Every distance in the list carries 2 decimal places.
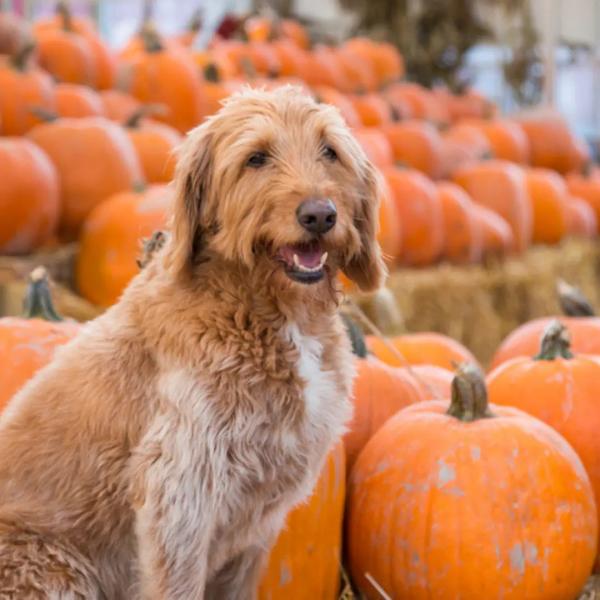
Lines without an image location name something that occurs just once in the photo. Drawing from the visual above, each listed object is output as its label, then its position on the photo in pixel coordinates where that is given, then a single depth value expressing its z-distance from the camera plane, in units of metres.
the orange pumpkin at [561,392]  3.14
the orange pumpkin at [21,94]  5.18
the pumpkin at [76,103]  5.54
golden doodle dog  2.12
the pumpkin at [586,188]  8.73
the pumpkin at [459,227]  6.30
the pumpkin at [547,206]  7.48
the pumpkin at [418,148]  7.10
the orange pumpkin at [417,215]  6.00
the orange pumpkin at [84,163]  4.93
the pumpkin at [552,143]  8.78
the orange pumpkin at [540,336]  3.84
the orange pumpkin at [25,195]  4.50
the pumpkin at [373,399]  3.16
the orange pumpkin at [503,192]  7.04
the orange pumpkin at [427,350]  3.89
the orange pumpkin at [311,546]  2.69
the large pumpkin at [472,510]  2.68
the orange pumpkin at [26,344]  2.89
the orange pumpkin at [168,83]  6.05
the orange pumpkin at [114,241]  4.58
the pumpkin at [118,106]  5.86
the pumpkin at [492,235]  6.72
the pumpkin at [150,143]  5.34
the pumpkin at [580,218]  8.20
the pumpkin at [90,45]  6.25
